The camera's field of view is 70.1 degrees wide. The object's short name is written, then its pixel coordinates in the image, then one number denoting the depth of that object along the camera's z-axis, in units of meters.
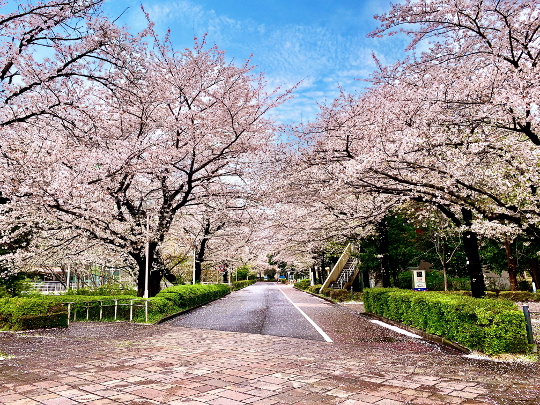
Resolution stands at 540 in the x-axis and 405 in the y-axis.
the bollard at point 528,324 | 7.60
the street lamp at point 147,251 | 15.48
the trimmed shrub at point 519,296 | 22.78
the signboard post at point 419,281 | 17.66
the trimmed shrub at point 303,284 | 52.61
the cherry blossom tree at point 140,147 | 10.43
